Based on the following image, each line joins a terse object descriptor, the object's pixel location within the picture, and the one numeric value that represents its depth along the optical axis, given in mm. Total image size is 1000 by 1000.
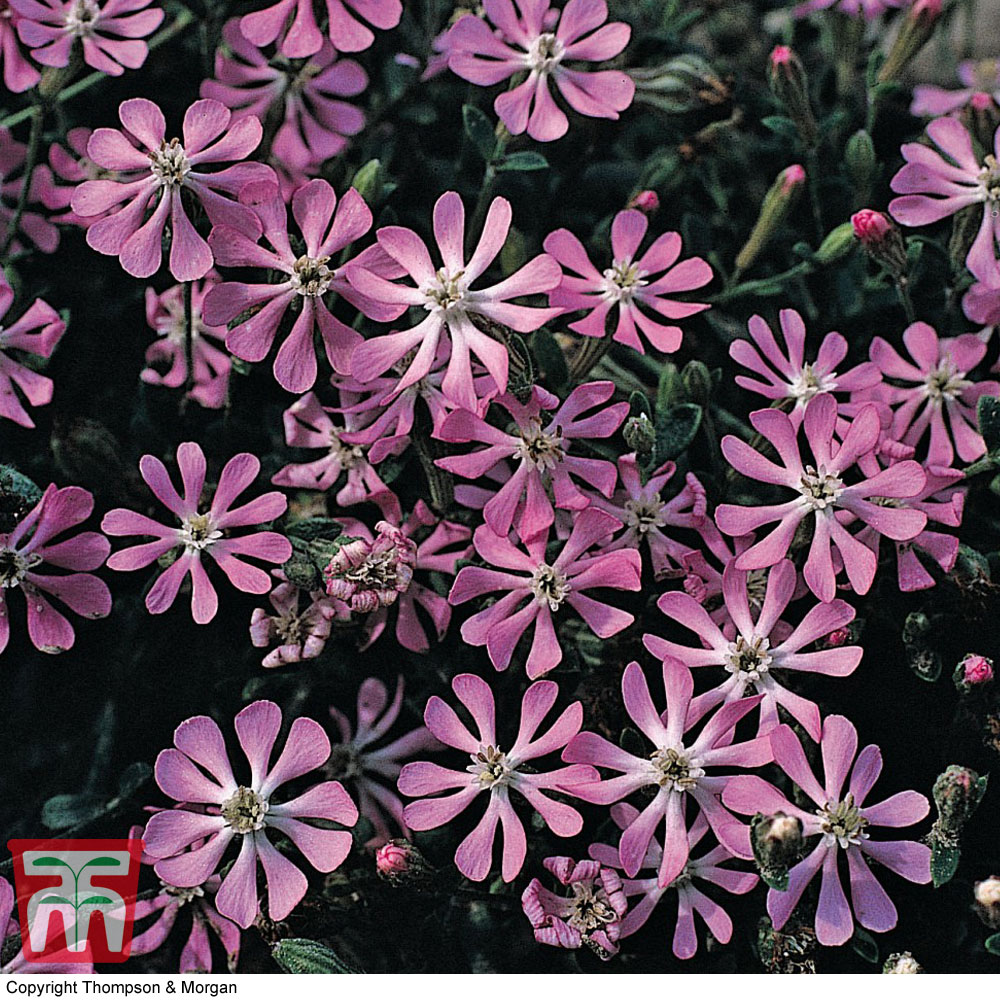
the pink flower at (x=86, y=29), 326
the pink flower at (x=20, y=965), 305
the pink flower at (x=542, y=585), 305
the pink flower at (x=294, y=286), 305
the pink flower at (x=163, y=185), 306
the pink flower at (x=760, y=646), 303
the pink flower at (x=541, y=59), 325
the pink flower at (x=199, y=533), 306
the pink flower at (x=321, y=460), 321
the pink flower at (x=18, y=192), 339
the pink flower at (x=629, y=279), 318
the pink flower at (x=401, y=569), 305
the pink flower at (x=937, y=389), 324
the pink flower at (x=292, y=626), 307
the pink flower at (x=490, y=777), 299
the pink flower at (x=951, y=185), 323
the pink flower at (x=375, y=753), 317
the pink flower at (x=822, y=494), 303
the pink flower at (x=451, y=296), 303
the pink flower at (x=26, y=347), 319
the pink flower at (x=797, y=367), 316
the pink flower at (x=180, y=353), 333
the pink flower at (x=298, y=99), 340
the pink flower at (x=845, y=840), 298
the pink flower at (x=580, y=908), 299
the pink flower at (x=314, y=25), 324
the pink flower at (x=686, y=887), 303
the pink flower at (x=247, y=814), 298
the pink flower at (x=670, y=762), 299
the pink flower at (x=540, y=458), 306
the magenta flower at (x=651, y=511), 313
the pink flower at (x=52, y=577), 307
